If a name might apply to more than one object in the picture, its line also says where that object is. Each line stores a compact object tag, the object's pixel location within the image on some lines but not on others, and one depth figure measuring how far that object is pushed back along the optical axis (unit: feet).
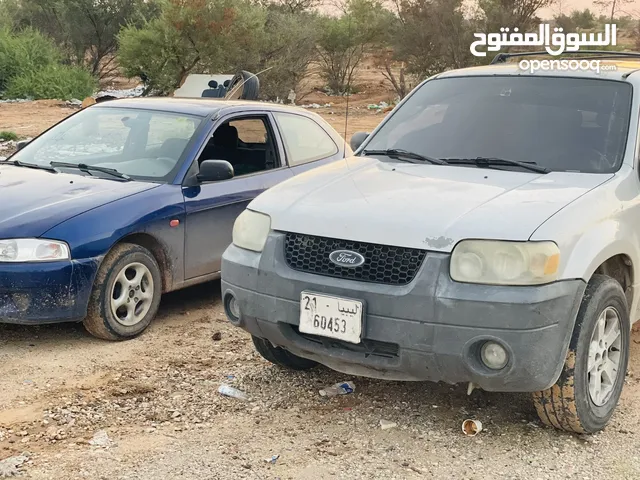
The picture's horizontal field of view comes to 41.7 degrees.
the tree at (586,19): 140.30
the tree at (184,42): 81.30
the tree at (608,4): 103.30
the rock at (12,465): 11.91
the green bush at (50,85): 83.97
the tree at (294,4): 105.40
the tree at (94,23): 107.04
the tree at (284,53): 91.91
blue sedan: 16.57
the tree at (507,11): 97.40
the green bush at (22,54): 86.63
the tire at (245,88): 32.48
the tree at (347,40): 105.91
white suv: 11.85
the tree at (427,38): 100.42
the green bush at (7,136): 50.57
